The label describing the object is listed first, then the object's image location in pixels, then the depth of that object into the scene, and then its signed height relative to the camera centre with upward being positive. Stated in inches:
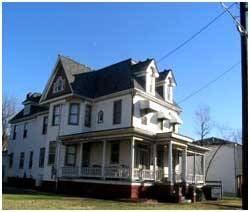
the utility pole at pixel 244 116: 213.2 +42.0
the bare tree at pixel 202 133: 1252.6 +164.9
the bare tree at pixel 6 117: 1248.8 +222.7
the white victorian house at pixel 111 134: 564.6 +64.8
